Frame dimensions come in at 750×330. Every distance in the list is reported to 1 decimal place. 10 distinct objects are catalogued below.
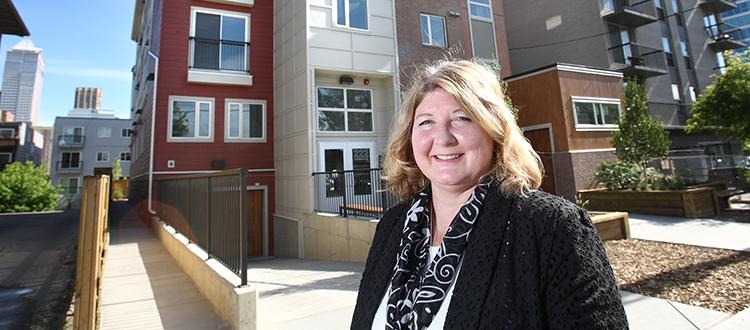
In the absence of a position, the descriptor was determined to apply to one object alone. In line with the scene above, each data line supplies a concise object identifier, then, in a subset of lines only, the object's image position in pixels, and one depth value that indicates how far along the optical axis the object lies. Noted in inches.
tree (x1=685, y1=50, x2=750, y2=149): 415.8
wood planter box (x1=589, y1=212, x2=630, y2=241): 271.0
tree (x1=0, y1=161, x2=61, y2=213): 769.6
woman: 35.9
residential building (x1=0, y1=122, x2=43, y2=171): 1569.9
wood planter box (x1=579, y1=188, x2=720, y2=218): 363.6
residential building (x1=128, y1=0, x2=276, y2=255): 438.3
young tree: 457.4
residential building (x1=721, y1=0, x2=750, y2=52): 2087.8
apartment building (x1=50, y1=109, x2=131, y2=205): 1771.7
